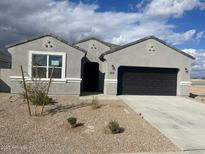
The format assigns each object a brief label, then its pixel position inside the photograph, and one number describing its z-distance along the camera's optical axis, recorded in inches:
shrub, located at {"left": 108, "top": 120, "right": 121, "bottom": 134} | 204.5
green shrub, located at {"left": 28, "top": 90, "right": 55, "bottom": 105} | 295.2
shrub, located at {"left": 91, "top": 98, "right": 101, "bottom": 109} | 309.4
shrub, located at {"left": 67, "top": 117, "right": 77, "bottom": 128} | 217.2
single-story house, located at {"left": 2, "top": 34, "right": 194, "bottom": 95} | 422.1
